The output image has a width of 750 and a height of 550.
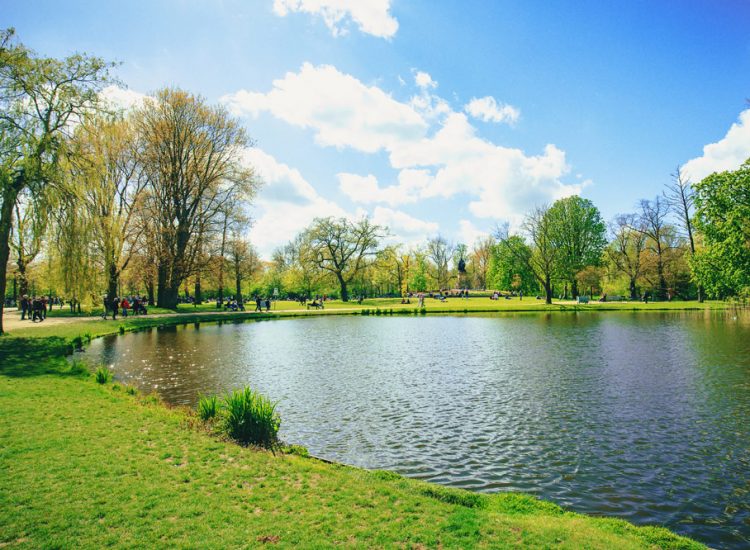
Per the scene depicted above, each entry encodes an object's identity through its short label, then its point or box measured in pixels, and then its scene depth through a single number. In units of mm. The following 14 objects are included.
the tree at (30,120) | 20125
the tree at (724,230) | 37031
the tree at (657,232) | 66062
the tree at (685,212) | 55812
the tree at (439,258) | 119438
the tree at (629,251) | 69000
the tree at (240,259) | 57406
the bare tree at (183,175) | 43562
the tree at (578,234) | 69750
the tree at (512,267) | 69125
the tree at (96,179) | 21734
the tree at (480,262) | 120888
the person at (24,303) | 37325
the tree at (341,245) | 70125
